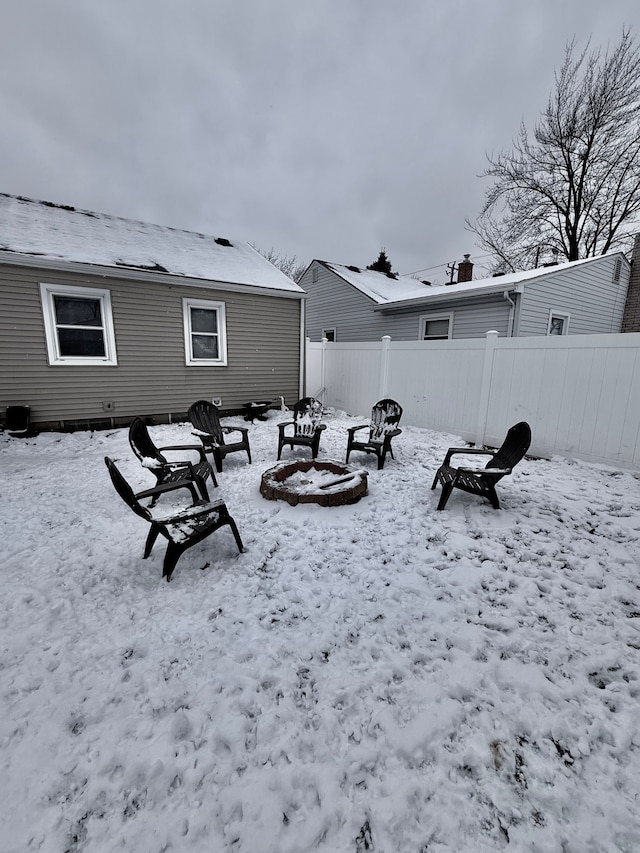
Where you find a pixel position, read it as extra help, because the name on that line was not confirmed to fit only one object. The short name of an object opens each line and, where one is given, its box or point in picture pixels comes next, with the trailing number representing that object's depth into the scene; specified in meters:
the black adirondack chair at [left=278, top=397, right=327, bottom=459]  5.24
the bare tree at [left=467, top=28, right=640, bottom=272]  12.38
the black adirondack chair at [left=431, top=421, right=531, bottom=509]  3.57
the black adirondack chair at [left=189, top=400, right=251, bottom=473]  4.85
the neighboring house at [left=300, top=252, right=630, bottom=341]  8.86
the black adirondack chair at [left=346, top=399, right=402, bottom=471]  4.97
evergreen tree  28.34
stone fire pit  3.74
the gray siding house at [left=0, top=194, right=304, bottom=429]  6.50
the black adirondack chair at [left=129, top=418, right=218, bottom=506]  3.69
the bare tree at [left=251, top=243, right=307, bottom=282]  27.29
